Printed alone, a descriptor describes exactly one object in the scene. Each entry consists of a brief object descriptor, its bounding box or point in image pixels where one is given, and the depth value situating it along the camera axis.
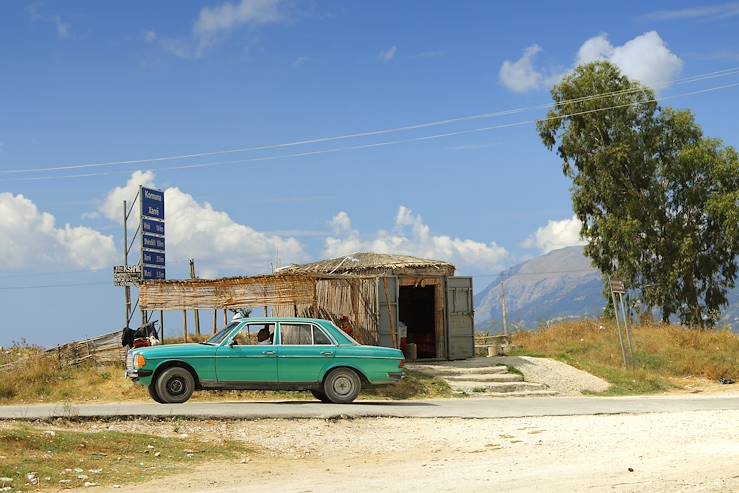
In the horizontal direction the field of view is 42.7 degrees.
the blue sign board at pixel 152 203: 28.70
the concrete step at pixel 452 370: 24.69
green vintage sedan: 18.27
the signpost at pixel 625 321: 27.50
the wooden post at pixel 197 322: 26.79
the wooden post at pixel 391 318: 25.94
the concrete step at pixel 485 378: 24.33
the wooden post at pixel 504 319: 36.72
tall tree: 42.84
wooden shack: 25.56
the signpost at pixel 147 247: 28.09
